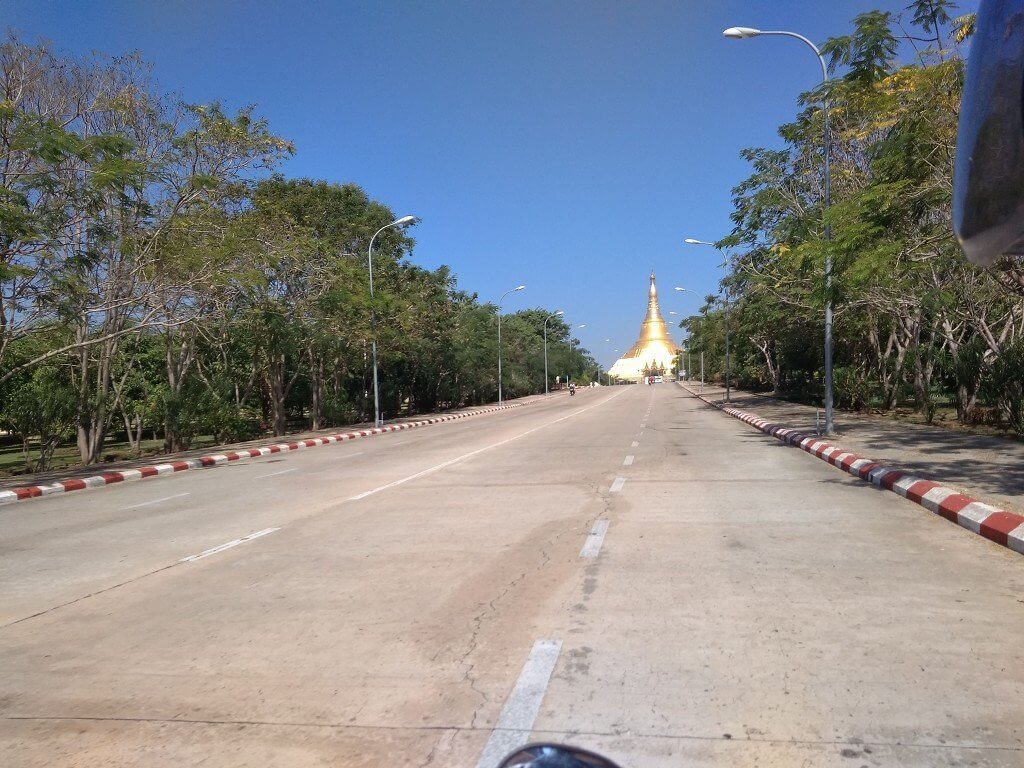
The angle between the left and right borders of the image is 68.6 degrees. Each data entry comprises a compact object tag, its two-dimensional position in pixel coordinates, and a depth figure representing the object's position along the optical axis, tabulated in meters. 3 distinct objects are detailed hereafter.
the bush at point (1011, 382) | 15.47
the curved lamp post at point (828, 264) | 15.81
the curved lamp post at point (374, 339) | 28.18
